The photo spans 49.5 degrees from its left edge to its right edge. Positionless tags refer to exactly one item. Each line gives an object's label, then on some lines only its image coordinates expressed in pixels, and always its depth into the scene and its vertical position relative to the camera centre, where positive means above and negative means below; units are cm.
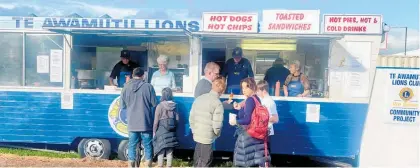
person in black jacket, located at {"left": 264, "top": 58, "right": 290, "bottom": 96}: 764 +8
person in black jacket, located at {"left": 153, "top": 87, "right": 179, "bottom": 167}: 676 -75
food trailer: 718 +12
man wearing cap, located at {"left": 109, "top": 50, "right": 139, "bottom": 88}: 803 +13
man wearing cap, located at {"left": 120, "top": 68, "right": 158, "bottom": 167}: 664 -49
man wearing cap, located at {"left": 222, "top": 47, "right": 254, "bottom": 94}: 748 +13
